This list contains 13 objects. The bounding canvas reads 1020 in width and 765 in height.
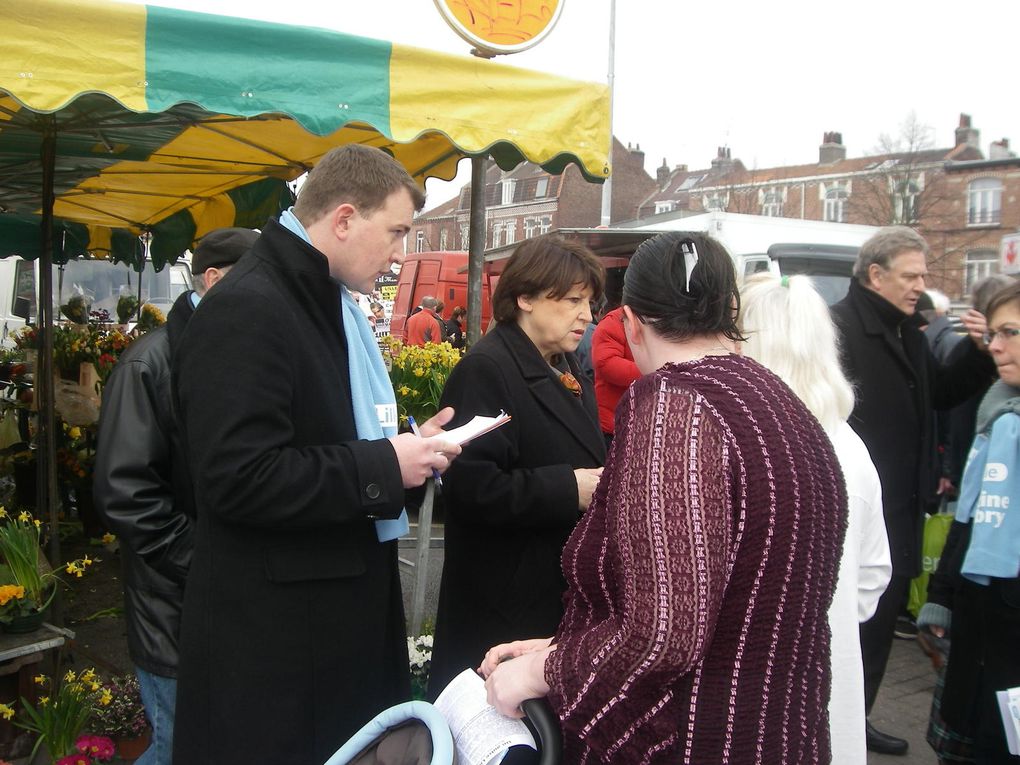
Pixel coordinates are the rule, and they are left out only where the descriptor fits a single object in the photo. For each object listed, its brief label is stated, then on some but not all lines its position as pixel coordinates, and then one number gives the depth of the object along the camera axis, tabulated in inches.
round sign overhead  135.8
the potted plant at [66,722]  115.9
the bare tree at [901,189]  1310.3
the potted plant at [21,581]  124.4
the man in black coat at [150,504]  91.4
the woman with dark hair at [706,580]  49.9
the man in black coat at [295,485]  65.7
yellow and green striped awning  101.7
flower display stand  123.4
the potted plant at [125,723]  127.4
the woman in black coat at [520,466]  94.3
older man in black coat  137.6
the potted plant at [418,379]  188.9
